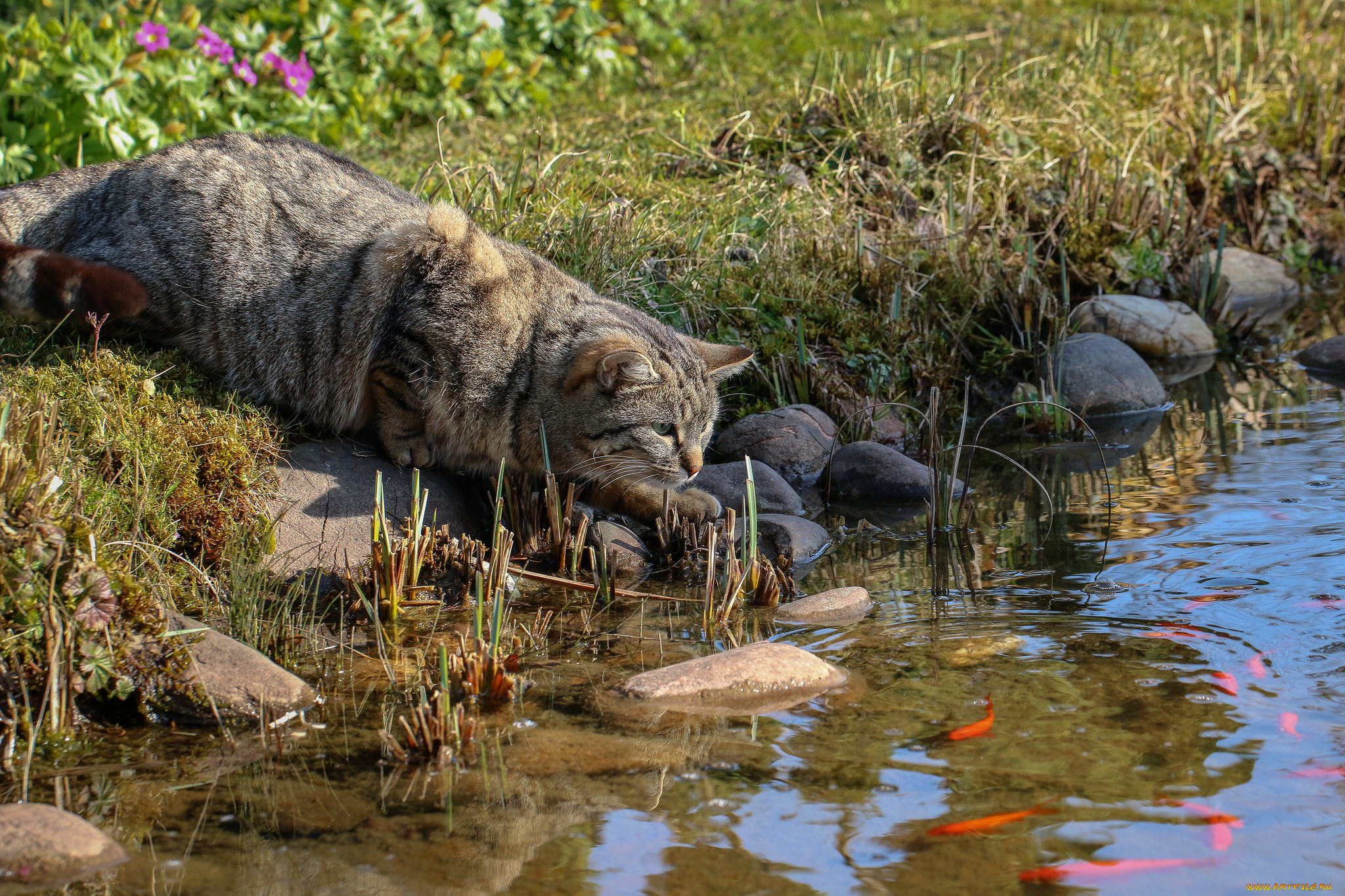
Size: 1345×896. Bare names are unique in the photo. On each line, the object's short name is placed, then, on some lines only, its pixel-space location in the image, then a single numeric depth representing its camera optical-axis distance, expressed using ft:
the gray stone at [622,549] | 29.73
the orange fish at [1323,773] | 17.90
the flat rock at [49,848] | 15.65
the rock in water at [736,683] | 21.15
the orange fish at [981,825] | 16.85
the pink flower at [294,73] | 50.49
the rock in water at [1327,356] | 44.83
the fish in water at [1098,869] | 15.74
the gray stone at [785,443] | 36.24
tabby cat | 28.91
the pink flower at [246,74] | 47.98
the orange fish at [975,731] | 19.57
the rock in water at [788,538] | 30.19
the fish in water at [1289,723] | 19.17
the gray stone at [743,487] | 32.78
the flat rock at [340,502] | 27.68
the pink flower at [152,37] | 42.98
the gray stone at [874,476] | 34.63
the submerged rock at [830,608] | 25.63
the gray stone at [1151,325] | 45.34
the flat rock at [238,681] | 20.72
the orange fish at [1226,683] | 20.68
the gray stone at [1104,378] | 41.29
